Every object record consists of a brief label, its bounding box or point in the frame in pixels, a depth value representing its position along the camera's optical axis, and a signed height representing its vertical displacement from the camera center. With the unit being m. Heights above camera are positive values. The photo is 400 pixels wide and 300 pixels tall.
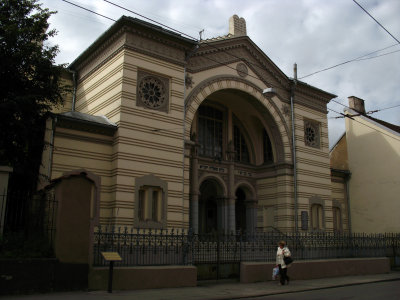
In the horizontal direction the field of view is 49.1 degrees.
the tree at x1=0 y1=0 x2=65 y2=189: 14.38 +5.49
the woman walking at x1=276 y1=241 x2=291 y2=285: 14.32 -0.61
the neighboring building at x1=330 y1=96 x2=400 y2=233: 27.36 +4.28
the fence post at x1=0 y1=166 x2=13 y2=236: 12.91 +1.78
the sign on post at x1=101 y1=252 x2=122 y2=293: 11.30 -0.45
